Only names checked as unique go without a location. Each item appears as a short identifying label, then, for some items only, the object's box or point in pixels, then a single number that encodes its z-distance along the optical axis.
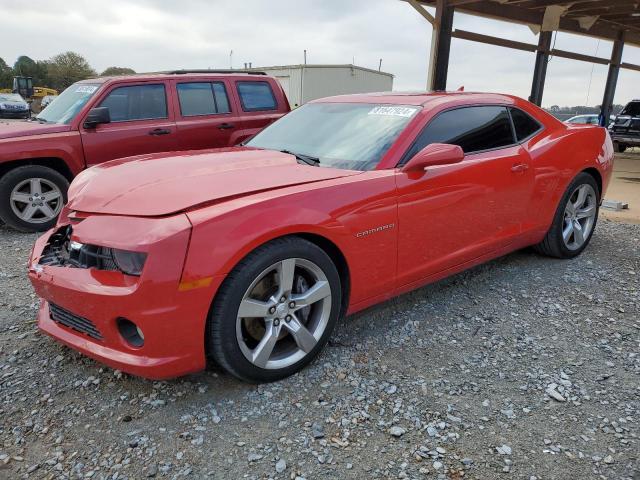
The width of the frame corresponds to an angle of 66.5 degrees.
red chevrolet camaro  2.17
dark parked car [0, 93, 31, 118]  19.94
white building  21.58
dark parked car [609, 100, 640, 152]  15.30
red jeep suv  5.32
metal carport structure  9.95
